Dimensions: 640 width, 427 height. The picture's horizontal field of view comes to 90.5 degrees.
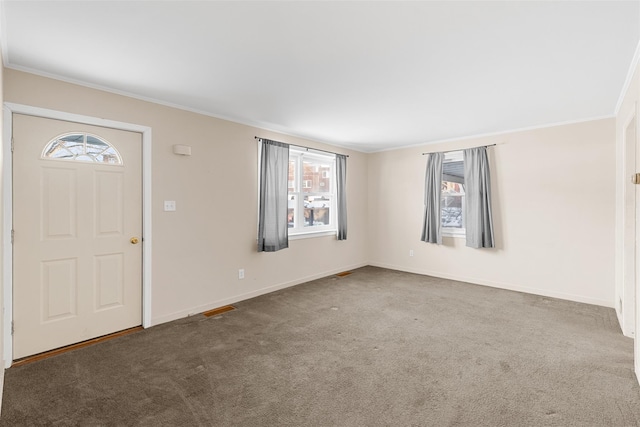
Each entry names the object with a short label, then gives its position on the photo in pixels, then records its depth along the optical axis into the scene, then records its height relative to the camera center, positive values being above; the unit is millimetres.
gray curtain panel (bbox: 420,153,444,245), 5375 +270
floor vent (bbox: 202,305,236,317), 3738 -1177
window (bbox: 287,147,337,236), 5188 +357
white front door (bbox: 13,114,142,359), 2658 -173
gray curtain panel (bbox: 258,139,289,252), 4395 +244
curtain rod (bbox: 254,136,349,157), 5046 +1083
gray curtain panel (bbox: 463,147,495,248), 4809 +228
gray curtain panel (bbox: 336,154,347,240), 5707 +355
